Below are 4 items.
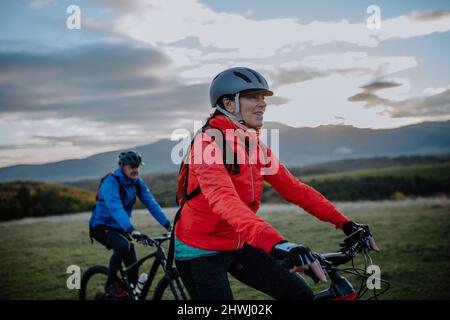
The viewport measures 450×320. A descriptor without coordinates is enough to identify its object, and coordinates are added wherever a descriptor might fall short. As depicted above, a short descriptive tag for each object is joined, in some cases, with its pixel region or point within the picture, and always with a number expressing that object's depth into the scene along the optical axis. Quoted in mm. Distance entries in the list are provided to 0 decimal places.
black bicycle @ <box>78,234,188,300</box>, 4812
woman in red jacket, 2775
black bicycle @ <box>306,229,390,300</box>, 2602
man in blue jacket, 5773
